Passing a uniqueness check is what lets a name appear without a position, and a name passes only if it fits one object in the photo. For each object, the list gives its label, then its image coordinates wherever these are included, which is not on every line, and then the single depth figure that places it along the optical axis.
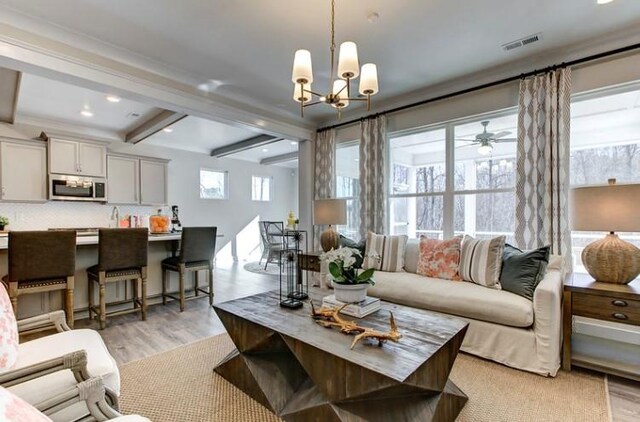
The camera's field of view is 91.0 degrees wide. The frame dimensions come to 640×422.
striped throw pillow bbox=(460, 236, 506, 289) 2.82
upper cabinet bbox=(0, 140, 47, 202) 4.77
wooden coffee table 1.48
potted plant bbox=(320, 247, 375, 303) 2.11
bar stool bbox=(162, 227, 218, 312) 3.85
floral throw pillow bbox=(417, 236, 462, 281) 3.15
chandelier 2.08
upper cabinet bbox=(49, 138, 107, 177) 5.12
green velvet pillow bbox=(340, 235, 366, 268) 3.84
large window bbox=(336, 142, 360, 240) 4.83
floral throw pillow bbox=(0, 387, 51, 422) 0.71
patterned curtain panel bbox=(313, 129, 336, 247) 4.91
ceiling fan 3.42
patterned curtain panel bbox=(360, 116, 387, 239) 4.32
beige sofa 2.28
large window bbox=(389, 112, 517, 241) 3.49
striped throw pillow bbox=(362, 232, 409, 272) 3.57
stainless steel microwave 5.15
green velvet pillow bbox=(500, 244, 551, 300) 2.54
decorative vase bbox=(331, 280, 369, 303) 2.10
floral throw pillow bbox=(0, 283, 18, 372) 1.42
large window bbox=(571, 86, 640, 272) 2.84
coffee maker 5.96
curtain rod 2.76
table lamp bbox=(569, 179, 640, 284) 2.23
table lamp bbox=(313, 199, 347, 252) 4.04
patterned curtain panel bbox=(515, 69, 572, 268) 2.93
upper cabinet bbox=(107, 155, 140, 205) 5.81
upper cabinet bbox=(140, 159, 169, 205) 6.22
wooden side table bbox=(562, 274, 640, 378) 2.15
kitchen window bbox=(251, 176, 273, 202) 8.65
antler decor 1.63
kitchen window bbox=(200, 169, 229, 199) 7.60
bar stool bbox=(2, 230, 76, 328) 2.74
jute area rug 1.86
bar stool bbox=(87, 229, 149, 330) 3.26
